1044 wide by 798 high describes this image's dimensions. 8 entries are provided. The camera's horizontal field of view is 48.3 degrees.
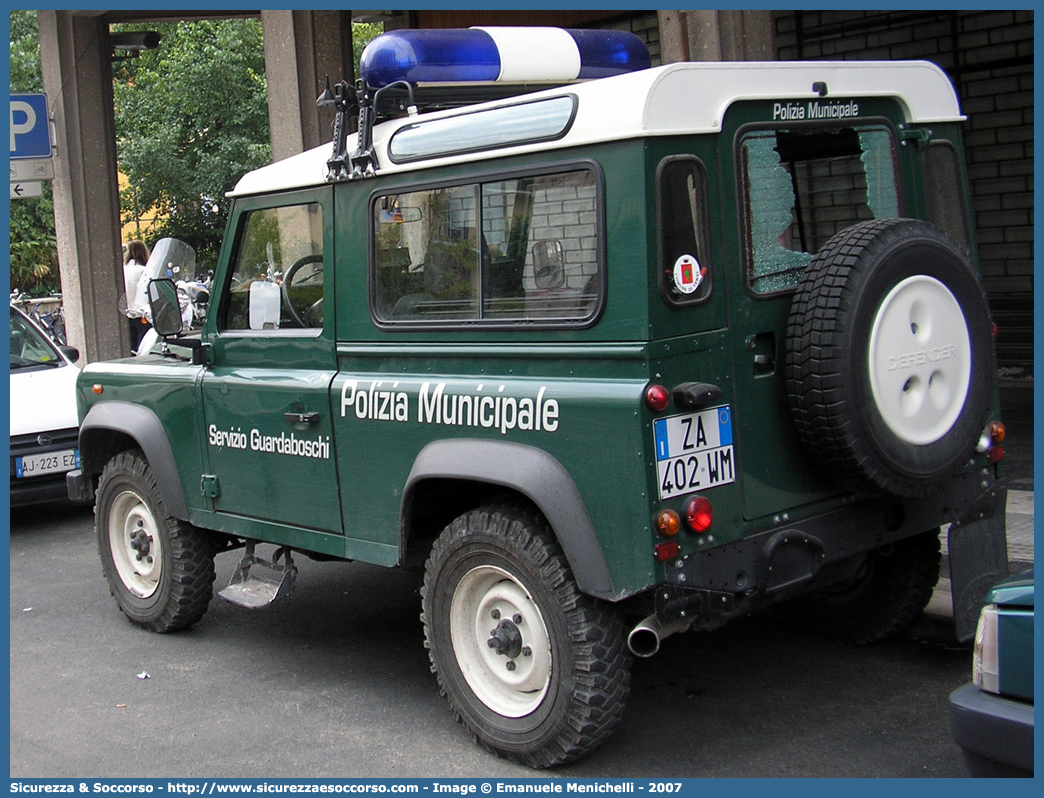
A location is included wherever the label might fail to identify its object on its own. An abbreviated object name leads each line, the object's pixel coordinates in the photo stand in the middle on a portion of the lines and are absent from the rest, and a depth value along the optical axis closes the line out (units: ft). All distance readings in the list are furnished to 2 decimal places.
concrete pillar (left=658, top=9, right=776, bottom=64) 26.12
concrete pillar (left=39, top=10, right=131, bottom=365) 43.04
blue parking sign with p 42.01
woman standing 41.42
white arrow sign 41.52
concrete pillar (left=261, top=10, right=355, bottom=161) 33.53
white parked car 26.53
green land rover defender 12.21
